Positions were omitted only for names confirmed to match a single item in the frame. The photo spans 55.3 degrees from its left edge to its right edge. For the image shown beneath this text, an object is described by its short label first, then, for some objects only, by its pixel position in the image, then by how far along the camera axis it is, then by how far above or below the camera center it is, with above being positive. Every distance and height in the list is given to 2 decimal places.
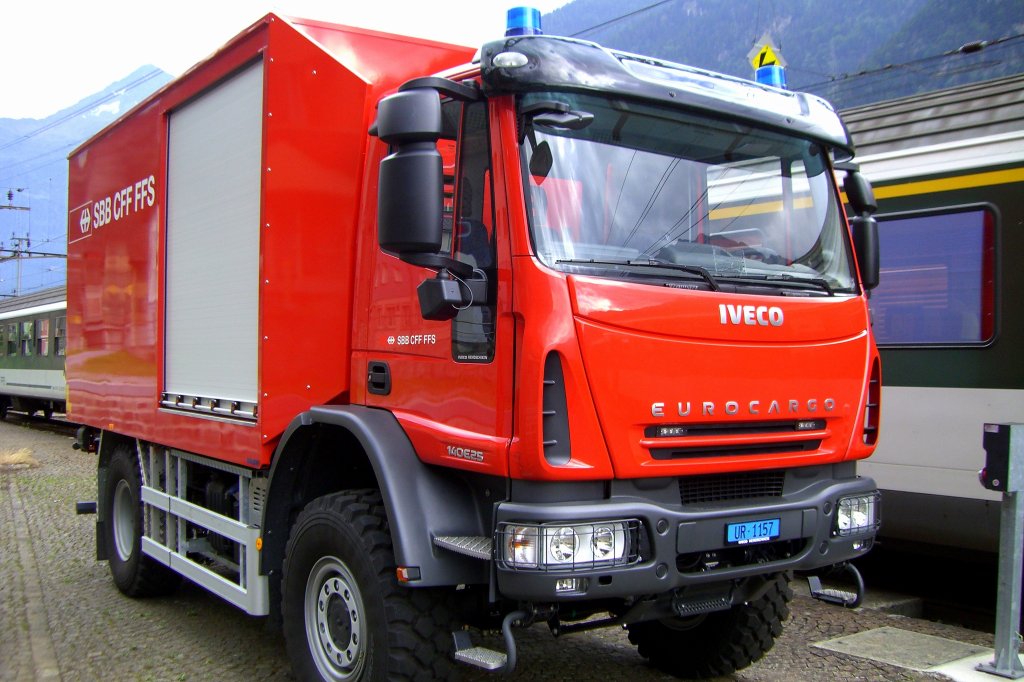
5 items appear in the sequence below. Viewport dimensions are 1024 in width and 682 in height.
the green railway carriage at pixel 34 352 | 23.52 -0.68
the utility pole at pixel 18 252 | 34.78 +2.92
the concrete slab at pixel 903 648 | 5.17 -1.70
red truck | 3.49 -0.06
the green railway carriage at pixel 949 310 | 6.09 +0.20
